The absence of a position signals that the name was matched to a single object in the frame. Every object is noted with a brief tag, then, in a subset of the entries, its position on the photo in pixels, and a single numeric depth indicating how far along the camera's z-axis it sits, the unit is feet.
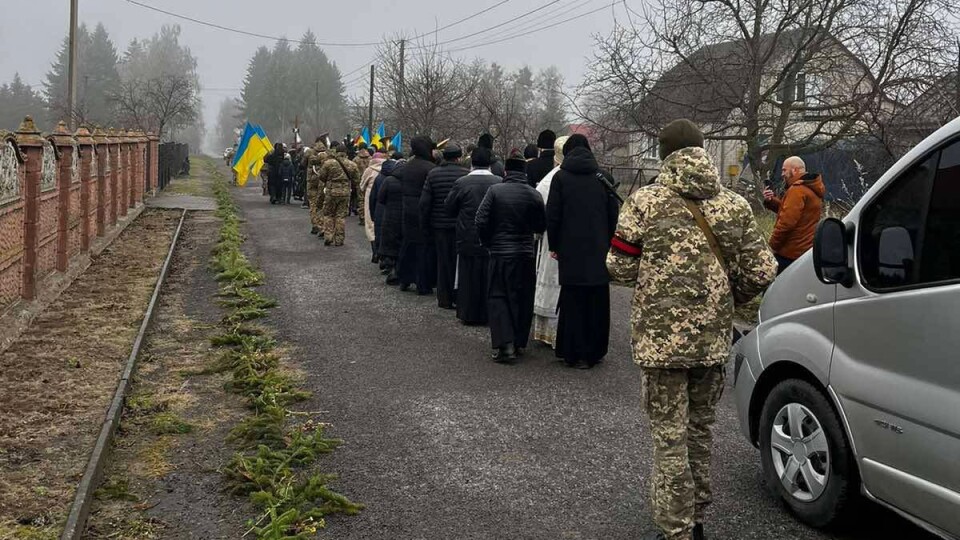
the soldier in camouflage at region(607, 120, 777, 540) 14.24
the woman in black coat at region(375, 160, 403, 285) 42.19
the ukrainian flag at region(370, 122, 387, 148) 92.98
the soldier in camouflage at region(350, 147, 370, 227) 68.54
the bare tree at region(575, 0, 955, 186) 60.70
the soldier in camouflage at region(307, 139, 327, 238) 61.46
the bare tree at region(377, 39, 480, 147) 102.73
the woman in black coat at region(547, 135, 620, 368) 26.22
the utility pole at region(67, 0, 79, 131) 92.63
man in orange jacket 28.73
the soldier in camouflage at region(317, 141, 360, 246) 55.06
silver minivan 12.40
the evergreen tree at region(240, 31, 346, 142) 333.21
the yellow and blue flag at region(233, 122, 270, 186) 91.66
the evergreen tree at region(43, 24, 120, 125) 304.09
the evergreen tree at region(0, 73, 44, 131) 317.42
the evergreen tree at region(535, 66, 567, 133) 111.07
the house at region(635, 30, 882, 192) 61.82
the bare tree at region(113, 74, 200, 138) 156.32
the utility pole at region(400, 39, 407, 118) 107.83
